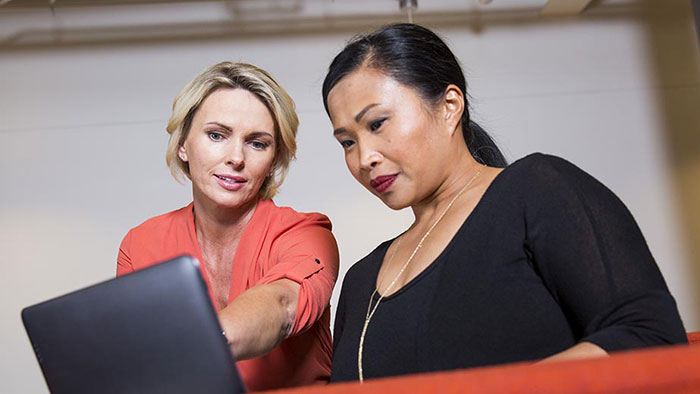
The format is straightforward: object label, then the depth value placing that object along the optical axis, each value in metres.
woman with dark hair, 1.08
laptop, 0.91
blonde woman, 1.88
